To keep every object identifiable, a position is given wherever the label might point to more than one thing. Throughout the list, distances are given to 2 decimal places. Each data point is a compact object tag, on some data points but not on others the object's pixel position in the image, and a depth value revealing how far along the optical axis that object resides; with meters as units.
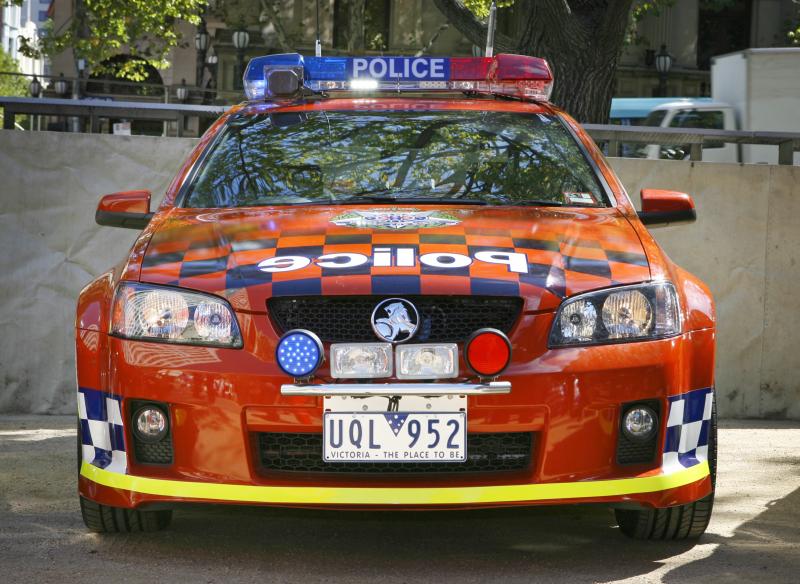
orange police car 4.07
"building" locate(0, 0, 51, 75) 92.50
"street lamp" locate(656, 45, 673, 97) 38.19
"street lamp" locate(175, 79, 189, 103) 30.17
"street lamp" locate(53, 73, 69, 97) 34.00
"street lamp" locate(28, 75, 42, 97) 34.25
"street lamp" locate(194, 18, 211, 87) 37.06
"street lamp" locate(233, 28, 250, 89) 35.81
